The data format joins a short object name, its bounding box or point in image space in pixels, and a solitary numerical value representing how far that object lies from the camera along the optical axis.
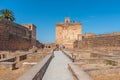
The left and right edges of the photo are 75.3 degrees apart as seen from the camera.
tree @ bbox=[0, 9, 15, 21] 20.40
